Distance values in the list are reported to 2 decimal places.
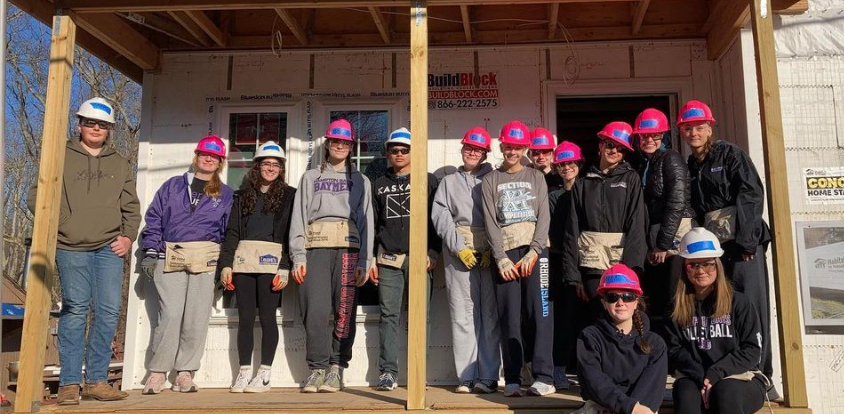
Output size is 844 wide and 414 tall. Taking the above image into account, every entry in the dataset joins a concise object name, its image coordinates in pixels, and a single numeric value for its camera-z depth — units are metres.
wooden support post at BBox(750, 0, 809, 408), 4.46
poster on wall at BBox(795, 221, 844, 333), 5.55
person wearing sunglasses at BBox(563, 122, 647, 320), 4.87
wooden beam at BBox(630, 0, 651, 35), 5.87
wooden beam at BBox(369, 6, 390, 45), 5.81
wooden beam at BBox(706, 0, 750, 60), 5.56
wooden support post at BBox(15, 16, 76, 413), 4.70
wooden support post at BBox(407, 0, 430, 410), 4.46
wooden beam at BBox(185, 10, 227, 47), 5.96
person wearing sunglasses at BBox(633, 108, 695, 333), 4.76
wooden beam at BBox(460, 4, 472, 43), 5.87
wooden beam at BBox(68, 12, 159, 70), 5.61
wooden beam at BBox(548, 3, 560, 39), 5.95
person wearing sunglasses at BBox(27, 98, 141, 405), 5.03
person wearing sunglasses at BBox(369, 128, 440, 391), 5.51
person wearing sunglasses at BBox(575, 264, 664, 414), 3.97
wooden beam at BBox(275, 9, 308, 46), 5.89
